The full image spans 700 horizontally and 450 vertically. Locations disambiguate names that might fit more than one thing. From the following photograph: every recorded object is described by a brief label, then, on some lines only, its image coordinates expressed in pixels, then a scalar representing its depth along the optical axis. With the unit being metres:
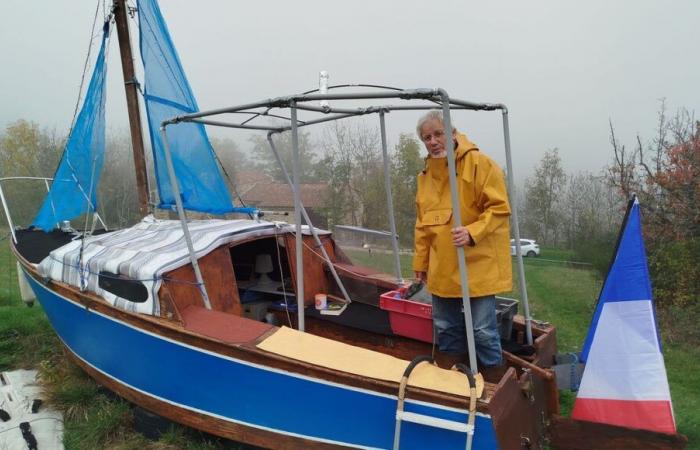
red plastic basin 3.83
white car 30.42
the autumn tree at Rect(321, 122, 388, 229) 10.83
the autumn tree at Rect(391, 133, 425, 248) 13.36
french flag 3.10
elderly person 2.83
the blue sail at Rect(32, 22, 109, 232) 5.54
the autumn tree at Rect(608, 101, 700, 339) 8.30
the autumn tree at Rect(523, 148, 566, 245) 37.59
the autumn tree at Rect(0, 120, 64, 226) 26.45
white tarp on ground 4.03
